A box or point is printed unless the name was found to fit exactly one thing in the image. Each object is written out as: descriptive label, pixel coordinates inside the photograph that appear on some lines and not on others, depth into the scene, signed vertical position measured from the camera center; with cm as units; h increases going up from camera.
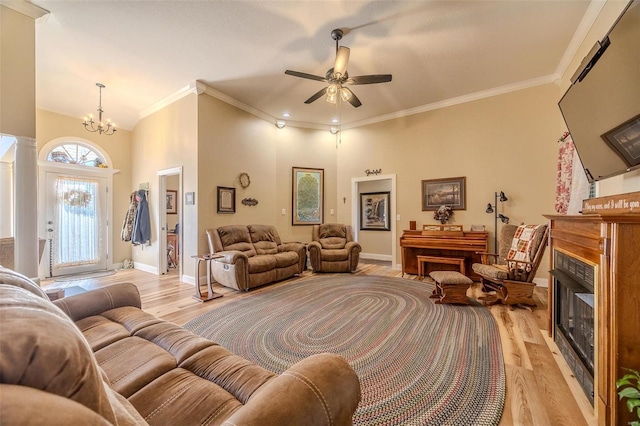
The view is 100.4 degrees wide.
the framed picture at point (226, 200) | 476 +21
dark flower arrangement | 495 -3
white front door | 483 -22
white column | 252 +3
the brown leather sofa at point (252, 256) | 397 -75
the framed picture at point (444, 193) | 492 +34
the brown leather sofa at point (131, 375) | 42 -57
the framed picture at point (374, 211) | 734 +1
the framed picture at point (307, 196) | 614 +36
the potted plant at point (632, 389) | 106 -75
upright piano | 436 -59
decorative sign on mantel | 177 +6
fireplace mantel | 129 -49
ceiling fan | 305 +160
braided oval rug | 162 -117
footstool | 322 -92
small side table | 363 -109
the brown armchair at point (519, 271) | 322 -75
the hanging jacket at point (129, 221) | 533 -19
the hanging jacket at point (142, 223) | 516 -23
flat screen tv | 167 +81
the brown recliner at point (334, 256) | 516 -86
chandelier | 437 +168
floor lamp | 453 -5
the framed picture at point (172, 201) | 679 +26
